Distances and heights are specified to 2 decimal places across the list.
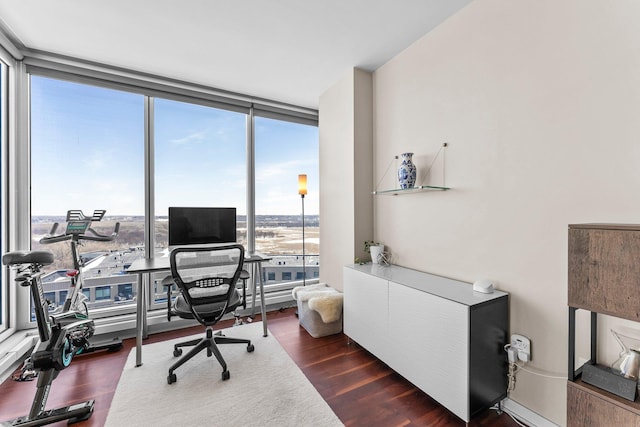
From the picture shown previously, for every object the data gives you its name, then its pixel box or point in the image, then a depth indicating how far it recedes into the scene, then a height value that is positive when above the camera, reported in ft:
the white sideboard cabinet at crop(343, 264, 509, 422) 4.96 -2.59
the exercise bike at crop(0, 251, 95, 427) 5.08 -2.71
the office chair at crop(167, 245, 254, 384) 6.45 -1.73
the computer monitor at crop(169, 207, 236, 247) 8.87 -0.42
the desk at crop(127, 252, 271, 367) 6.97 -1.48
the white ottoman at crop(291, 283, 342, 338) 8.48 -3.19
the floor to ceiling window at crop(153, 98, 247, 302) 9.77 +2.04
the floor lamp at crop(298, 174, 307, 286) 11.48 +1.18
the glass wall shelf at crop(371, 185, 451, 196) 6.66 +0.59
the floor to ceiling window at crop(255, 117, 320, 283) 11.67 +0.58
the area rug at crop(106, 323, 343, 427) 5.33 -4.07
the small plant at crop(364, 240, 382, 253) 8.89 -1.09
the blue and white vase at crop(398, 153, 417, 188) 7.18 +1.05
